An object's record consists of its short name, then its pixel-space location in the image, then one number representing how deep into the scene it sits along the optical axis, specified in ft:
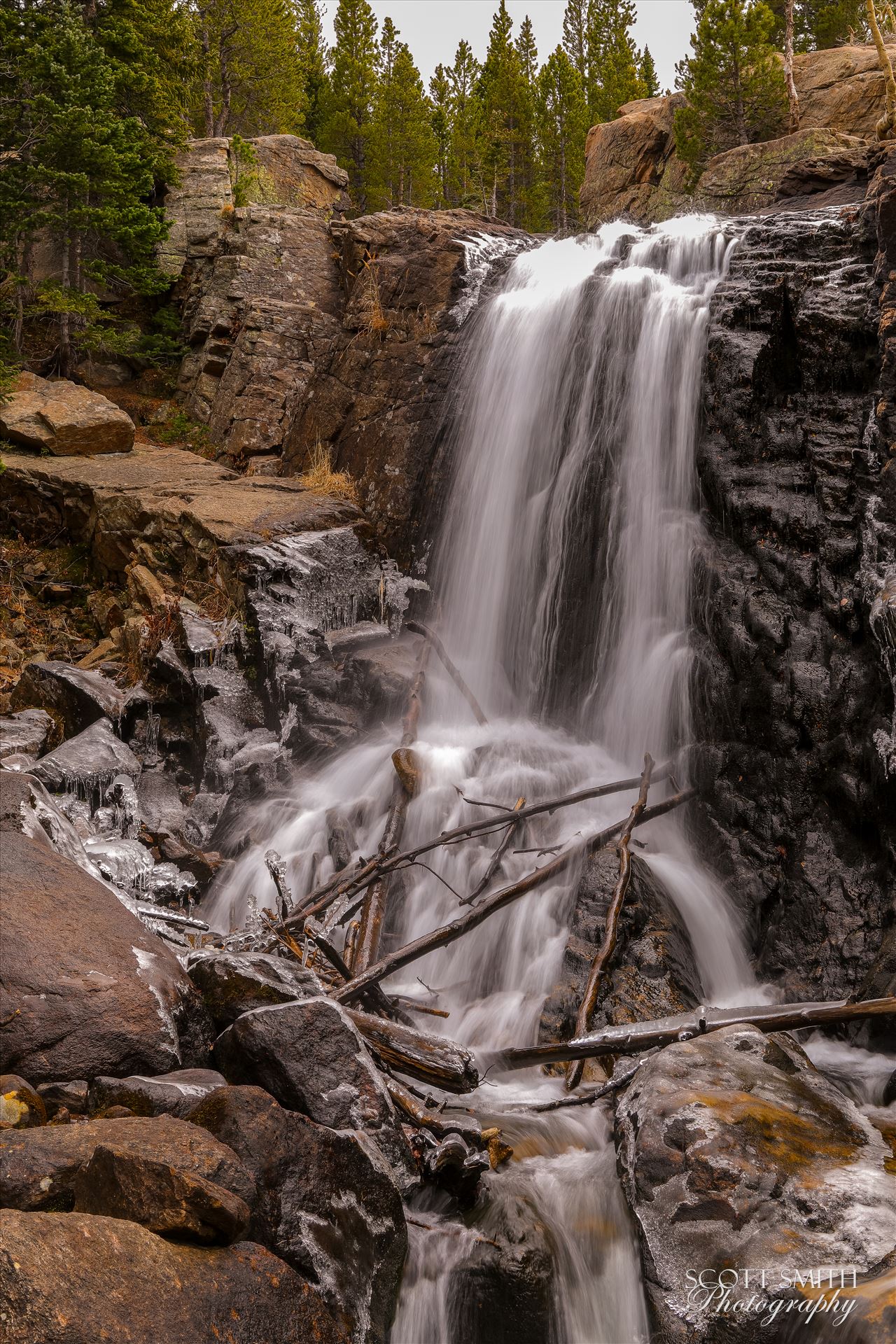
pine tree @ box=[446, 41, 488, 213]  114.52
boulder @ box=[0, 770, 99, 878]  17.83
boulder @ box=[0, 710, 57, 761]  28.19
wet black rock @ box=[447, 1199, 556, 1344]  12.12
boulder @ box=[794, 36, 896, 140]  54.19
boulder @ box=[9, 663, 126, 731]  30.76
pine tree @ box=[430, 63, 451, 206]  122.83
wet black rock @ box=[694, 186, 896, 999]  20.48
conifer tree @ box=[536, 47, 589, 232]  102.73
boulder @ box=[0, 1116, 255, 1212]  9.29
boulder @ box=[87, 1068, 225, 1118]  11.51
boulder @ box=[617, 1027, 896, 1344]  10.66
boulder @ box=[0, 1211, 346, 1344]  7.45
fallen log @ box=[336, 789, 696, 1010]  17.52
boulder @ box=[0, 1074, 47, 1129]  10.94
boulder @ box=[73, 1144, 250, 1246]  9.01
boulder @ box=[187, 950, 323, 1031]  14.83
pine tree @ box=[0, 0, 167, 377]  46.39
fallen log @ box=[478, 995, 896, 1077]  15.49
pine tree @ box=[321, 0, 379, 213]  100.37
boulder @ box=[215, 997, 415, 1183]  12.59
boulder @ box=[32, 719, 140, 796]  26.50
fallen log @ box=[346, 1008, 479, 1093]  15.01
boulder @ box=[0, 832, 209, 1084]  12.41
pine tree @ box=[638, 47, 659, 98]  117.76
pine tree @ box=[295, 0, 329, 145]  107.04
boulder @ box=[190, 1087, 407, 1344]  10.54
